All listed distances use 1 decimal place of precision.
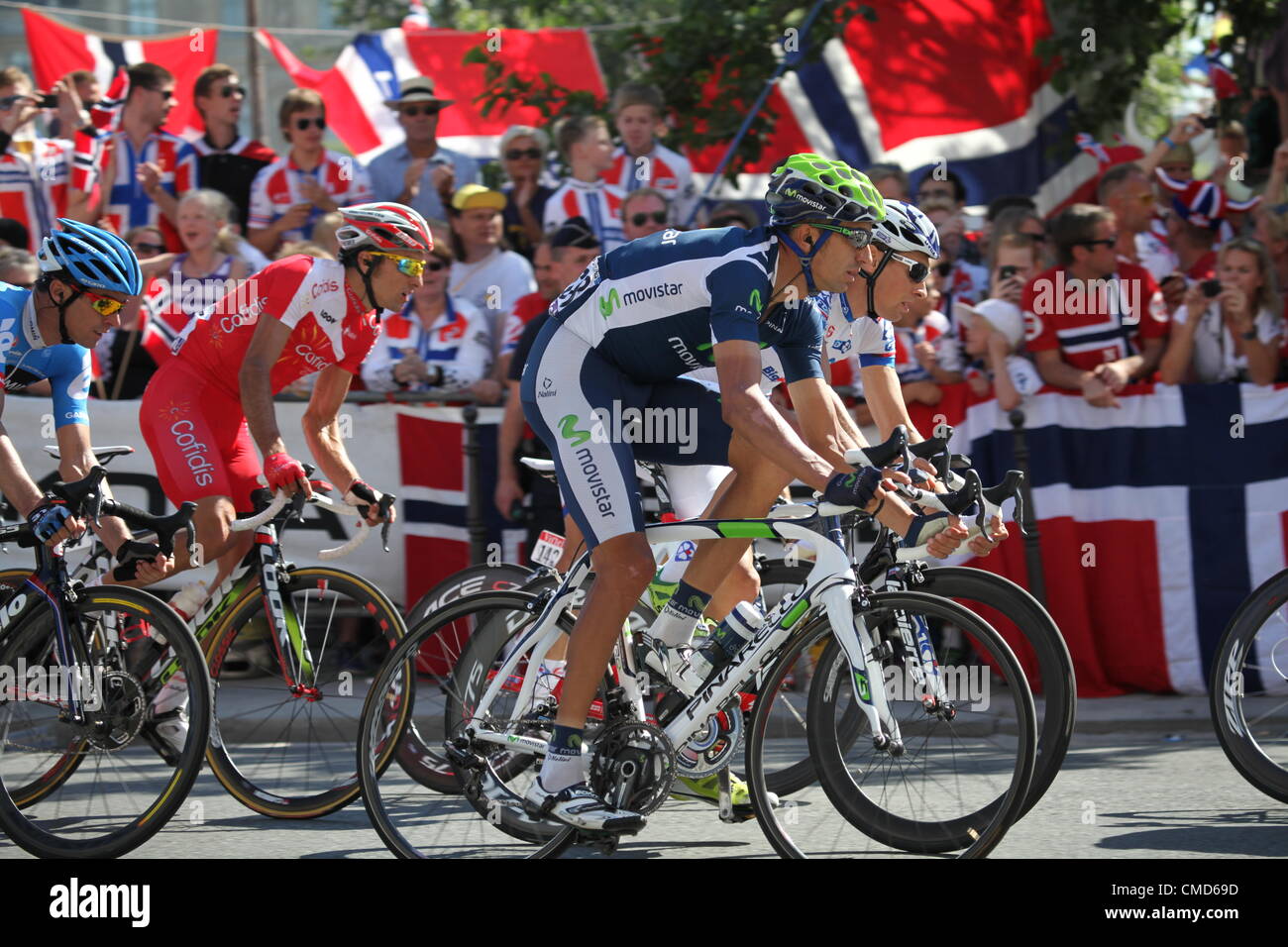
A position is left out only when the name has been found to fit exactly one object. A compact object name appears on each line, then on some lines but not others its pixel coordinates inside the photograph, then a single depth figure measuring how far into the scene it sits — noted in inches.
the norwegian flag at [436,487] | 658.8
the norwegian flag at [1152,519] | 609.0
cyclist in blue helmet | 445.7
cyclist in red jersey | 482.3
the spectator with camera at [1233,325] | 622.5
